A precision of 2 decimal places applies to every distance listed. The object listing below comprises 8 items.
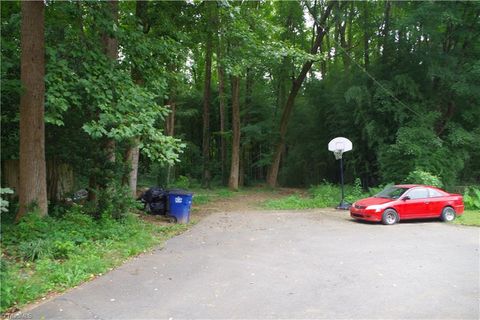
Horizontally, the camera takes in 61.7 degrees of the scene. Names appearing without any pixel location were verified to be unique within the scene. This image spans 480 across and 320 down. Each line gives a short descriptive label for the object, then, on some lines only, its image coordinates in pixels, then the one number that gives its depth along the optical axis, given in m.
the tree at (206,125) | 25.06
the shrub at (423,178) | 16.59
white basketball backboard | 18.22
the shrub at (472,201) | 16.66
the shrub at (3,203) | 4.62
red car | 12.96
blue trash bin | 12.59
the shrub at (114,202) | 10.61
